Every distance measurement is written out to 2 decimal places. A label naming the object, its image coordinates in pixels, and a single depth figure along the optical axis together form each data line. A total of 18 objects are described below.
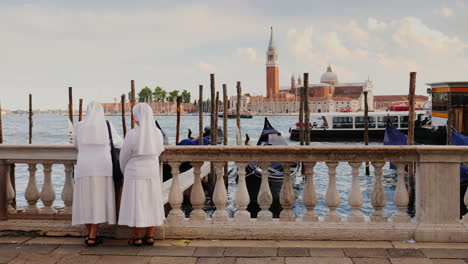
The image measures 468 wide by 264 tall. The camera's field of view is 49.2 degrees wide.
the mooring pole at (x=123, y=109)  33.69
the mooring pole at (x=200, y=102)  25.17
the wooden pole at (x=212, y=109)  22.94
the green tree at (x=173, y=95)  158.54
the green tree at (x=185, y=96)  170.59
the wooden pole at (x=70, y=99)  30.46
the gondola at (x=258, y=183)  16.88
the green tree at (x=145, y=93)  151.75
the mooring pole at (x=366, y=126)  25.47
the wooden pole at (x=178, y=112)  28.28
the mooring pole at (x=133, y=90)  30.20
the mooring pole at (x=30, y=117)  31.04
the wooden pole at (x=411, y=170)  16.69
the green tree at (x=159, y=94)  157.71
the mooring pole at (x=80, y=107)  33.15
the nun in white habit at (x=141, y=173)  4.57
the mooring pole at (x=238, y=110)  26.14
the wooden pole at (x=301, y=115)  25.28
